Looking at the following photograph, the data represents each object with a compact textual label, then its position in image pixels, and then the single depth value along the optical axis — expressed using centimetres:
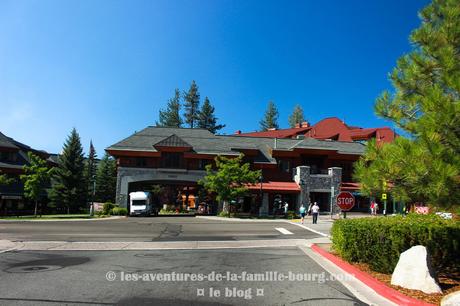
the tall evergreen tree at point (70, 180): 5050
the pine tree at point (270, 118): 9525
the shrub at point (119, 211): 4225
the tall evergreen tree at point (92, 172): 5109
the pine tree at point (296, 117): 10062
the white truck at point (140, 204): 4131
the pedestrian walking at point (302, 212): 3078
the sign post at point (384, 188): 821
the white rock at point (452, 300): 647
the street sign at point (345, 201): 1897
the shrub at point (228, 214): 4065
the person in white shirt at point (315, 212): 3039
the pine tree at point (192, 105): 8769
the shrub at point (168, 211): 5262
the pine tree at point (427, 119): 688
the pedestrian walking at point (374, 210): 3970
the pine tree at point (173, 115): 8774
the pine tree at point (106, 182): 6881
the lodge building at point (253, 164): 4491
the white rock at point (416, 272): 820
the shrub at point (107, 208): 4309
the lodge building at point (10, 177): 4778
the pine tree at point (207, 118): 8612
